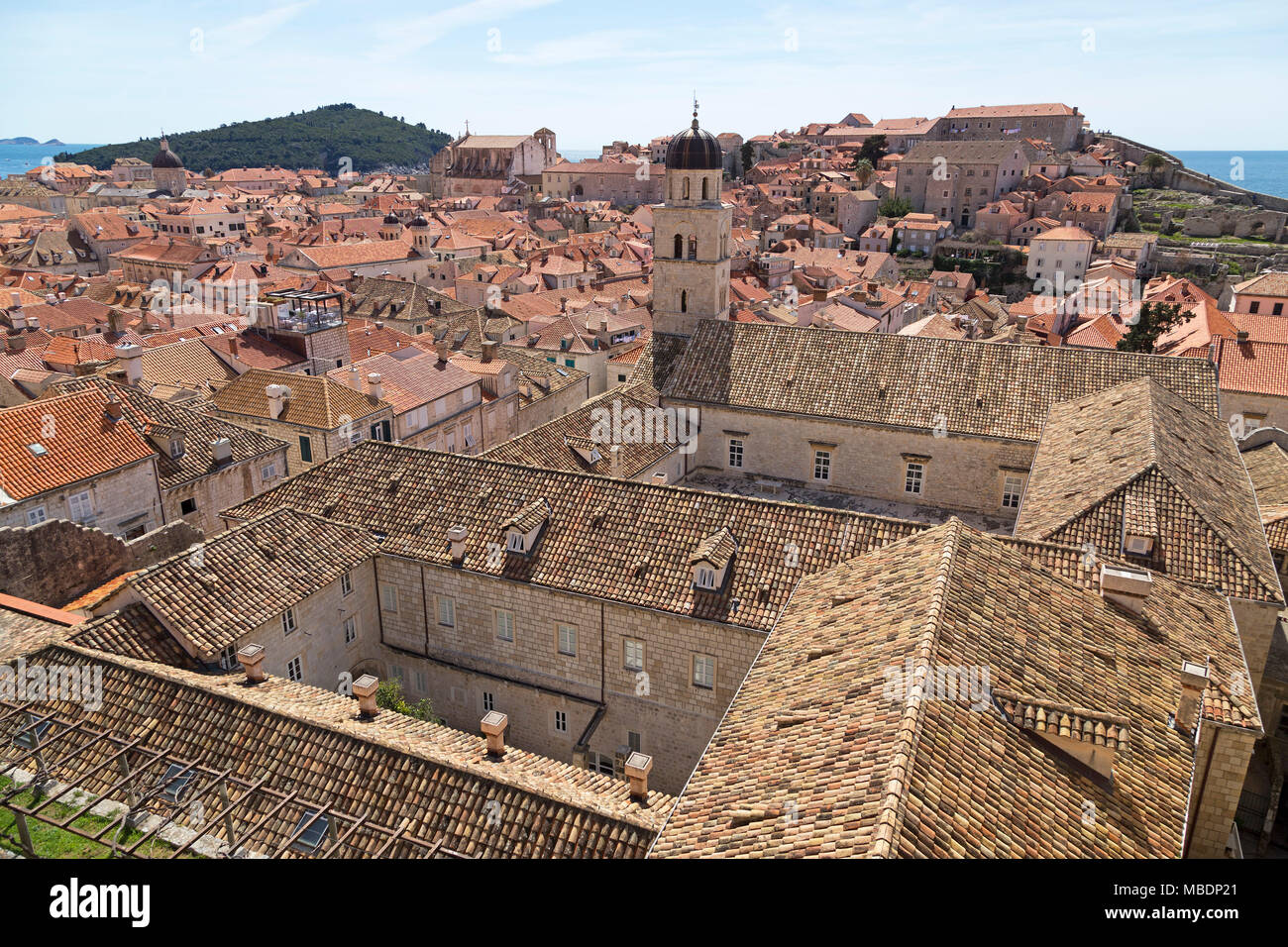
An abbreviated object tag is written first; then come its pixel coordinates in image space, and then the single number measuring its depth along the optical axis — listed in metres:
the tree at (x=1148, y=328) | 50.91
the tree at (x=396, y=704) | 20.23
